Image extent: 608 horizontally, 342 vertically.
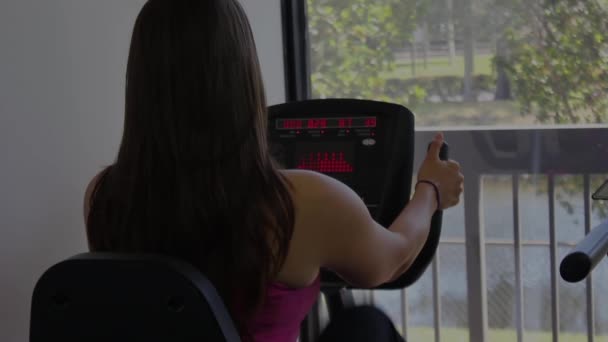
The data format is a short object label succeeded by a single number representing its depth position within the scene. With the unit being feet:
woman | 8.38
